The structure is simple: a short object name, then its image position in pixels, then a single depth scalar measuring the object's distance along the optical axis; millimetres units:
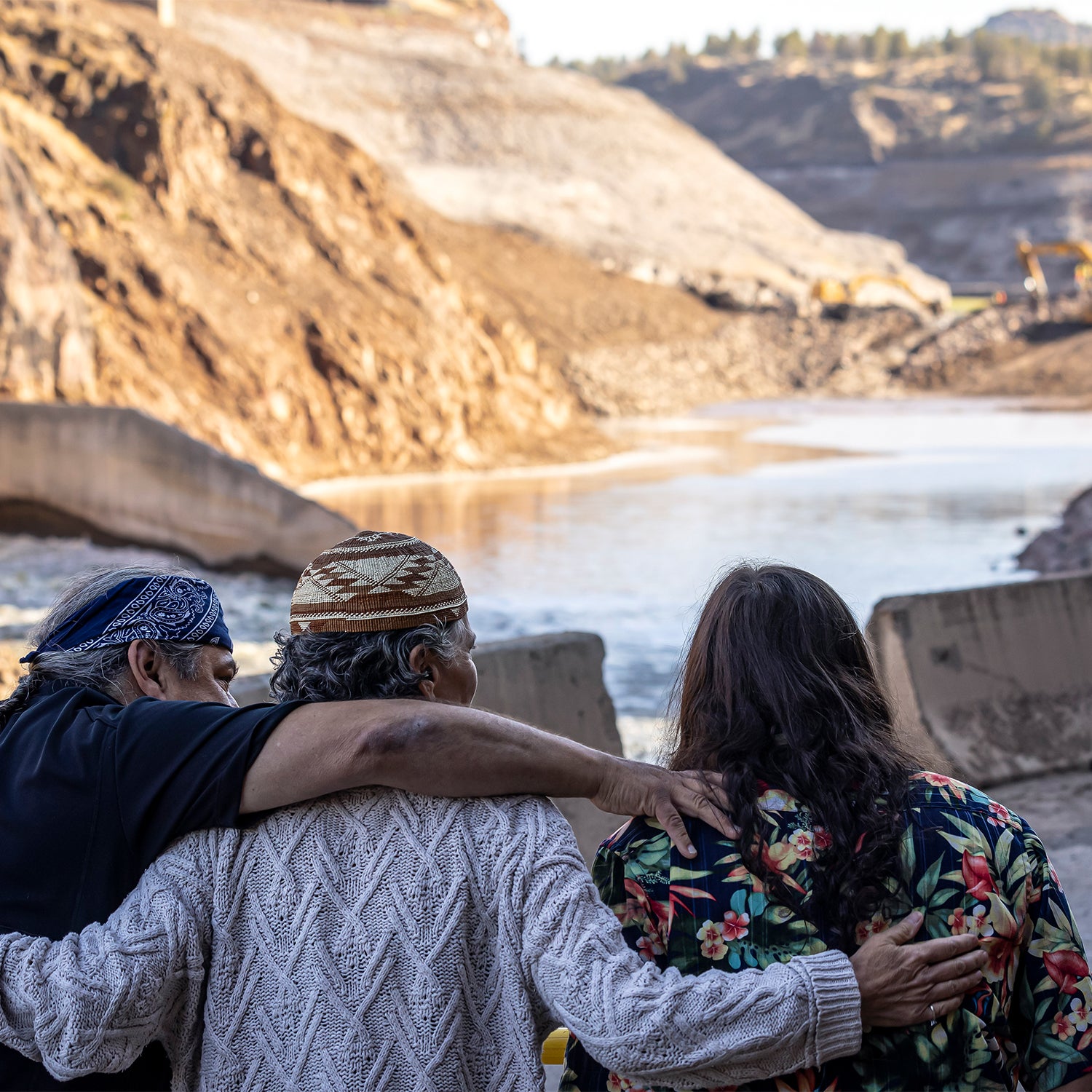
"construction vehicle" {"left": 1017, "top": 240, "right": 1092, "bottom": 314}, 48375
